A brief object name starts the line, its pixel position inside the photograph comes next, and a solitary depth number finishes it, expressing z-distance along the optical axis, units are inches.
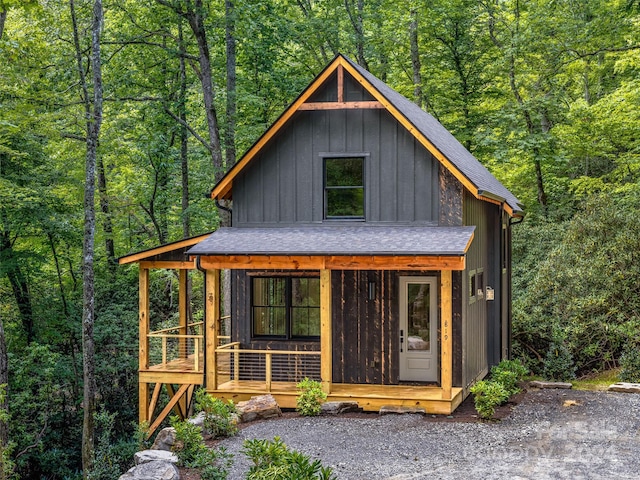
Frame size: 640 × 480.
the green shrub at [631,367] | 650.2
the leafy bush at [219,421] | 455.8
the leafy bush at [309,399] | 518.3
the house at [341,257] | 541.0
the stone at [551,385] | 634.8
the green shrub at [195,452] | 387.9
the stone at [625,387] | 600.8
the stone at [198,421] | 460.2
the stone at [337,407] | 521.7
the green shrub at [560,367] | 687.1
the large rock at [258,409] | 510.5
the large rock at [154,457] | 385.4
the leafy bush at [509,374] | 597.0
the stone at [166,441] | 423.2
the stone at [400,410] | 517.7
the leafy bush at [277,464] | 324.8
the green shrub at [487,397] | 509.0
